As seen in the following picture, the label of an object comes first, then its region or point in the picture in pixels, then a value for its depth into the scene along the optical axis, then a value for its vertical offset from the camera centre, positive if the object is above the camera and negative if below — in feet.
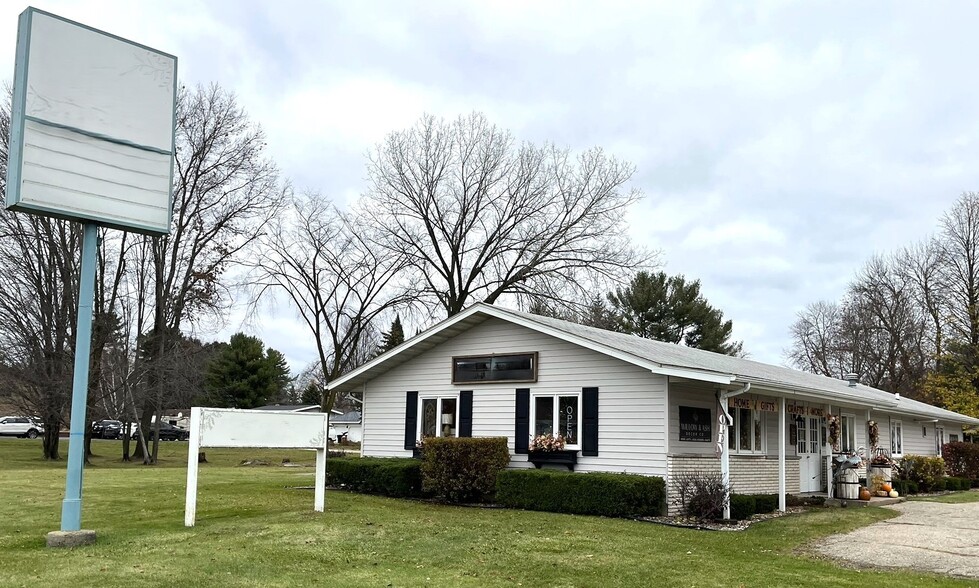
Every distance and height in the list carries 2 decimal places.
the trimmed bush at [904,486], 70.23 -6.59
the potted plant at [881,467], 67.41 -4.73
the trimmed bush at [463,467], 52.75 -4.15
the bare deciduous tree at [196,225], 109.70 +23.79
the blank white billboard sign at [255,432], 38.34 -1.62
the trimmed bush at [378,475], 56.34 -5.28
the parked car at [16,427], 171.12 -6.77
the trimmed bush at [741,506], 47.06 -5.70
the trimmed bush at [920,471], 76.33 -5.64
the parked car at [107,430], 183.32 -7.55
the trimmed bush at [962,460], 90.68 -5.41
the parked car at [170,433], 184.55 -8.02
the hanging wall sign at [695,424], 51.31 -1.11
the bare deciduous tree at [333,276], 123.44 +18.57
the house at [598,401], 49.70 +0.29
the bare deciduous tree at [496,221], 116.67 +26.60
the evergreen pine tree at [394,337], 224.00 +17.94
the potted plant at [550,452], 52.75 -3.12
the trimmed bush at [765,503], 50.39 -5.91
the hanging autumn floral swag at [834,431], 66.08 -1.78
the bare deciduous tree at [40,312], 93.61 +9.63
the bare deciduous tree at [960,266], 128.06 +23.24
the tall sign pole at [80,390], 32.96 +0.24
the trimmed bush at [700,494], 45.50 -4.90
